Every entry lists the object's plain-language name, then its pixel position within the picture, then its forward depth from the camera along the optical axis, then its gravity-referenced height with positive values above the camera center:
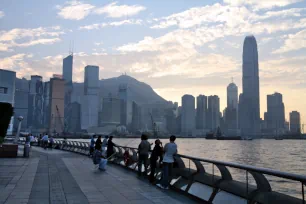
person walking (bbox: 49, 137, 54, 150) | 42.39 -1.24
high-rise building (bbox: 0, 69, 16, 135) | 99.06 +14.48
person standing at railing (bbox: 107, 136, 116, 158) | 21.67 -1.04
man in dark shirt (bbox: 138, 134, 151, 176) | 14.07 -0.65
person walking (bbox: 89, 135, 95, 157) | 27.97 -1.19
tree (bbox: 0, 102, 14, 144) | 23.25 +1.08
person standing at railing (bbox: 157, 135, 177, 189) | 11.47 -0.96
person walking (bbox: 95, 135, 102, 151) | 18.60 -0.73
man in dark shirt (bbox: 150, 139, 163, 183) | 12.72 -0.81
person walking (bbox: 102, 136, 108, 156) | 22.12 -0.67
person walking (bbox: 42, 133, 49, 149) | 40.73 -1.09
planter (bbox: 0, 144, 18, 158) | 25.27 -1.42
